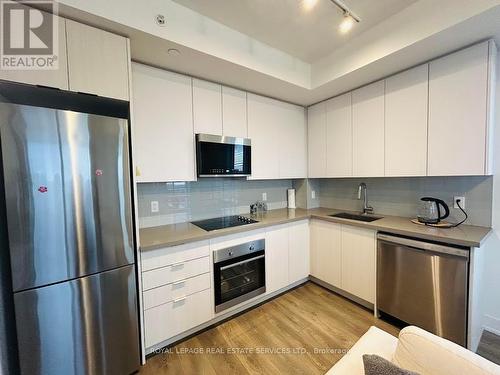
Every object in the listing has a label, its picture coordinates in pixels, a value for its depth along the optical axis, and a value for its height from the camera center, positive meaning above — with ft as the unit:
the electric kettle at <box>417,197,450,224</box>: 6.41 -1.14
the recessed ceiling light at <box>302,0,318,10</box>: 4.53 +4.15
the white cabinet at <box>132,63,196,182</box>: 5.94 +1.63
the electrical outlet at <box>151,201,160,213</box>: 7.06 -0.86
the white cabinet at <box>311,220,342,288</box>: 7.95 -2.94
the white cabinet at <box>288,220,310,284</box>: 8.30 -2.96
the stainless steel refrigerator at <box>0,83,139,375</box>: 3.72 -1.01
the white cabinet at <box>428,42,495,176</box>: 5.26 +1.65
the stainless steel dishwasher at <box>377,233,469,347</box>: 5.14 -2.96
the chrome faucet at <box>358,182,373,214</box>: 8.66 -0.88
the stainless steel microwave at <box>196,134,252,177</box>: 6.86 +0.79
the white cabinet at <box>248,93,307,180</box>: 8.33 +1.70
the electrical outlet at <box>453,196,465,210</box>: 6.37 -0.83
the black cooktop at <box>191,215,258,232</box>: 6.94 -1.53
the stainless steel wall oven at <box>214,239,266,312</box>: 6.43 -3.10
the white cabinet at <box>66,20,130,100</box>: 4.27 +2.56
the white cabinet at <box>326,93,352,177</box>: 8.31 +1.63
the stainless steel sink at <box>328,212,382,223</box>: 7.84 -1.59
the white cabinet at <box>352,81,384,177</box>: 7.31 +1.66
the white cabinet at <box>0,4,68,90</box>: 3.84 +2.05
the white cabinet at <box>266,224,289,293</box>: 7.61 -2.95
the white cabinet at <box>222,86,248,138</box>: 7.47 +2.40
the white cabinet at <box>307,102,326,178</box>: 9.30 +1.70
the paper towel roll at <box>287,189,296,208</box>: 10.46 -0.97
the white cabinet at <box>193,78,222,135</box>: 6.88 +2.41
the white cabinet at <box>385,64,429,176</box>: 6.28 +1.64
